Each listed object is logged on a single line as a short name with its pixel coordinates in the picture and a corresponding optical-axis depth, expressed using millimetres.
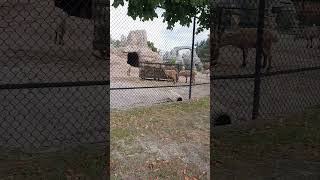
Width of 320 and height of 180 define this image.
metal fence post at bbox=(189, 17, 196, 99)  7819
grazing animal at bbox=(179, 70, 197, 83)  18500
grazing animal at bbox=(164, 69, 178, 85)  16922
